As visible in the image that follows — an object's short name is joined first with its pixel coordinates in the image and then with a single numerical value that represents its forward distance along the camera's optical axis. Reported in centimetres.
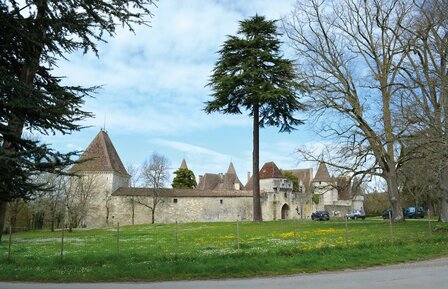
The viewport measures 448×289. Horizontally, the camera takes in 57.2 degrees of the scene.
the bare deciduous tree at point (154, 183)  5325
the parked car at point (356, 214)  5425
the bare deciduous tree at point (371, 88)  2364
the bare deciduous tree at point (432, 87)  1612
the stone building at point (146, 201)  5272
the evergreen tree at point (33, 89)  560
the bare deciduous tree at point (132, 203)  5296
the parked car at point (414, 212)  4753
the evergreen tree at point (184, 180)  7444
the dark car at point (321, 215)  4971
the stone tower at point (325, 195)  6712
